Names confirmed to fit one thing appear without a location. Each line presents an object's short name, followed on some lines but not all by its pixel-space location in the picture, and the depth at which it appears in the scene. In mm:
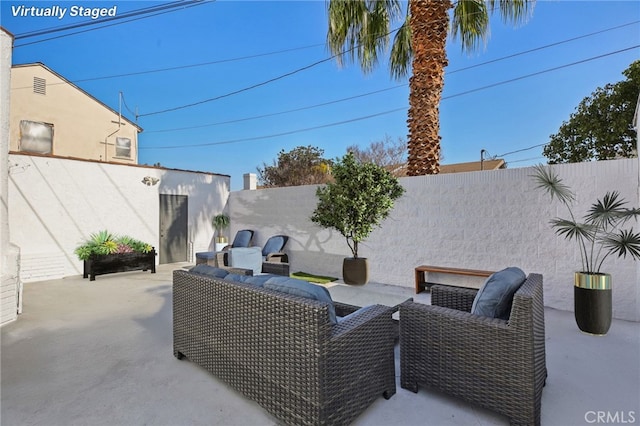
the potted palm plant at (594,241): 3434
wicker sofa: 1777
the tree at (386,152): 15646
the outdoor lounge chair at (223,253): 6273
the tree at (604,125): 11680
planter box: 6555
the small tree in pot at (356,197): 5457
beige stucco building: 10430
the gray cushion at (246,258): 5559
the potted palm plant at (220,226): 9783
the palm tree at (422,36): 6121
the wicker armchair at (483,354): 1884
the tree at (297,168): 15039
